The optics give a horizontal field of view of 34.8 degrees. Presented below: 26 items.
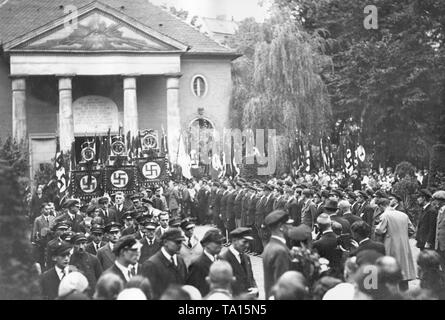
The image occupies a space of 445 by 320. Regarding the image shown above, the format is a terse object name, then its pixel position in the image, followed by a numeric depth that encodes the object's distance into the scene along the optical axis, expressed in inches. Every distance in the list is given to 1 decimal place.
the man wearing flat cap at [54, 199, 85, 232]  549.1
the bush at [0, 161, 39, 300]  244.9
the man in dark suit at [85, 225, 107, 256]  436.1
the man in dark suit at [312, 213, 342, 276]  360.0
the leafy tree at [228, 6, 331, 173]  1376.7
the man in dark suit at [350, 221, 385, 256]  357.1
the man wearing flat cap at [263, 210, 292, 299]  301.0
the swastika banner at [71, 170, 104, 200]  745.6
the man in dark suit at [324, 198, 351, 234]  437.7
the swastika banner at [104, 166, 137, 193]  762.8
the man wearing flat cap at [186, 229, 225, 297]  334.6
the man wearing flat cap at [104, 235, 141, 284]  326.6
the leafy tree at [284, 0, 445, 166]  1149.7
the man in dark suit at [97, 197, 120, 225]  629.0
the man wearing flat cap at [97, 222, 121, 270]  401.4
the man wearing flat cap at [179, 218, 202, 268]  422.6
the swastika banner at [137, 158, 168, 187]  794.2
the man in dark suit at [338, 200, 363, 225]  485.1
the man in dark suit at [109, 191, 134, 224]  659.4
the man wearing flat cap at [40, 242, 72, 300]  343.0
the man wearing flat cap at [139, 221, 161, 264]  428.7
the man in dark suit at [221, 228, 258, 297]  343.0
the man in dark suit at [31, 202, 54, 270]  530.9
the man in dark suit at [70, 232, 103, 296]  377.1
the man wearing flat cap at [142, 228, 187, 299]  326.0
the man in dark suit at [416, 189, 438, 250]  511.5
